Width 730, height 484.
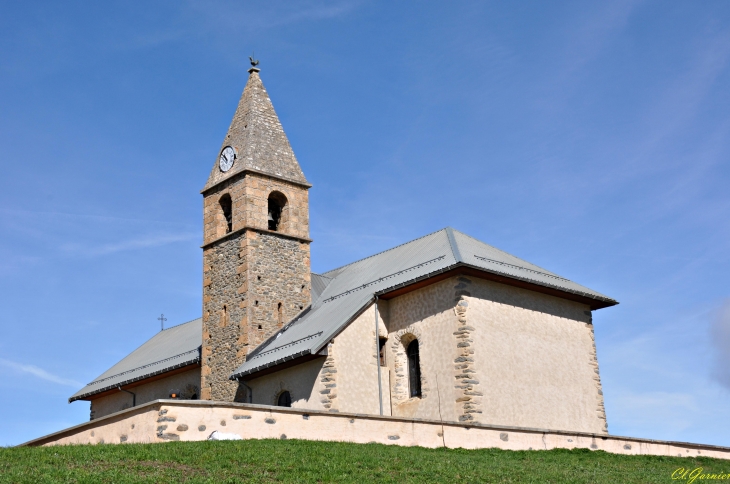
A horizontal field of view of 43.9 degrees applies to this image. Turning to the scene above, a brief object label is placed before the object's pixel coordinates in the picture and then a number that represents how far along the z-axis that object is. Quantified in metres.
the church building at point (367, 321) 26.20
